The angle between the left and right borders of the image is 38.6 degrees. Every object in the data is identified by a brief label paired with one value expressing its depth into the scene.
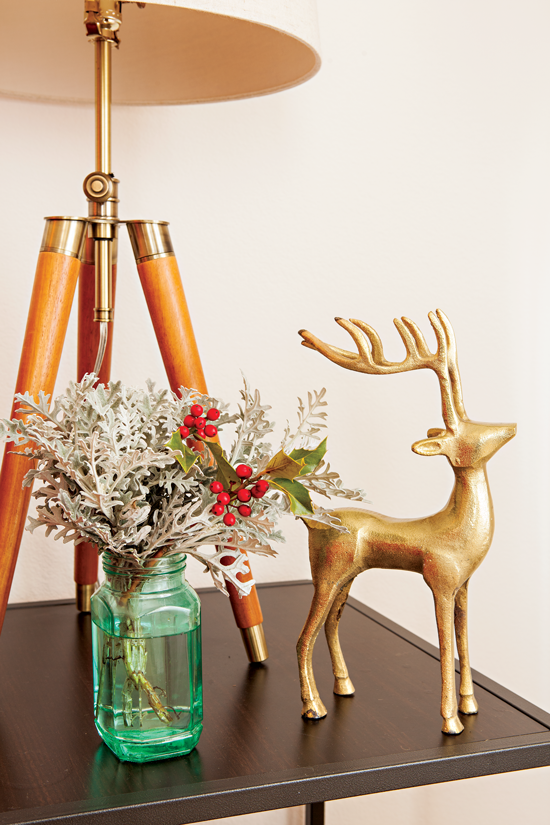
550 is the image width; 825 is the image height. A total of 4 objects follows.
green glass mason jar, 0.61
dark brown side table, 0.57
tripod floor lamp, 0.77
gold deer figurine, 0.66
